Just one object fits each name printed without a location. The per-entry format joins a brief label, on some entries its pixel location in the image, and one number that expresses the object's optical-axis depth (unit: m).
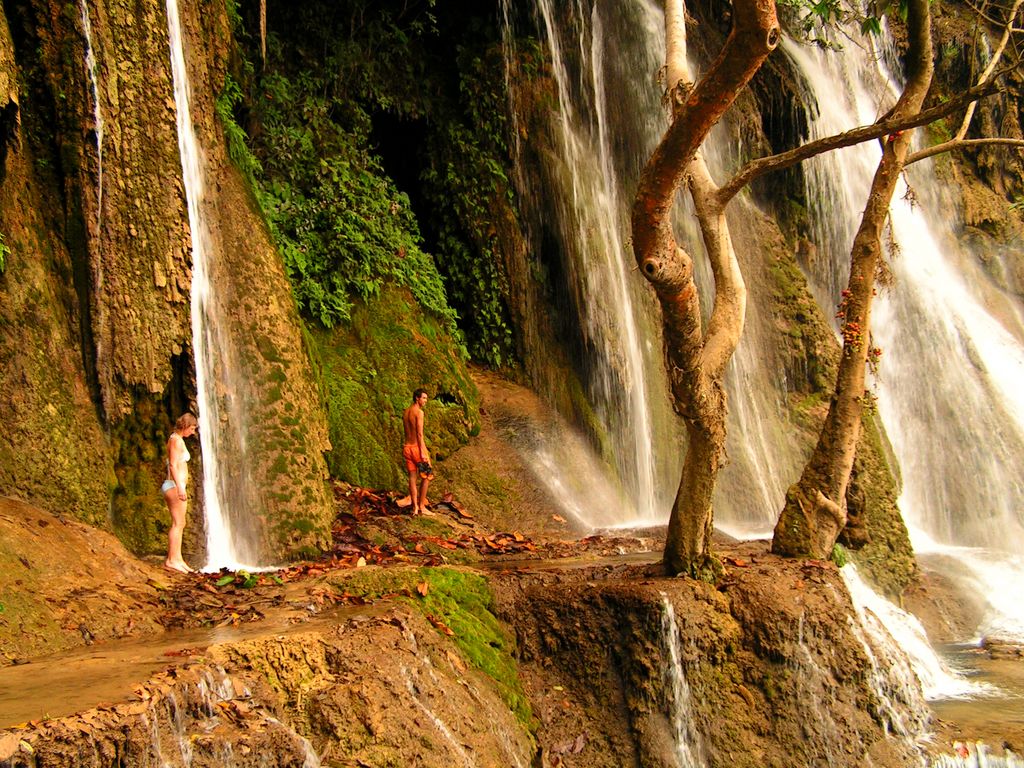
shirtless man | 11.20
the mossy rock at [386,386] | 12.16
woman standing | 8.25
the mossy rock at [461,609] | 7.41
